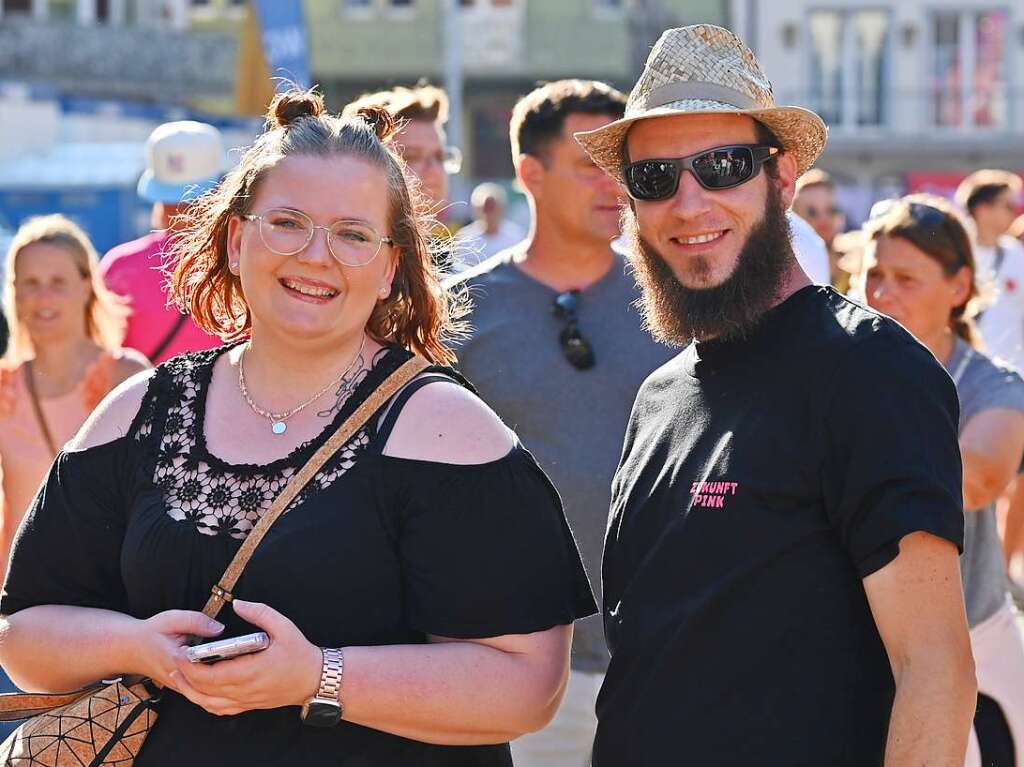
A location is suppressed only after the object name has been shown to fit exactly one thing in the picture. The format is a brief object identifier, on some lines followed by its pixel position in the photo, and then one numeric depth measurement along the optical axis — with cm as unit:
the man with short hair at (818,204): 980
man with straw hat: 253
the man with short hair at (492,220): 1565
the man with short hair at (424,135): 564
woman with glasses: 277
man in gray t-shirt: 448
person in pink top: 575
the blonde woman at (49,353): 559
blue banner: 1253
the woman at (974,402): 423
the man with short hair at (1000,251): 884
